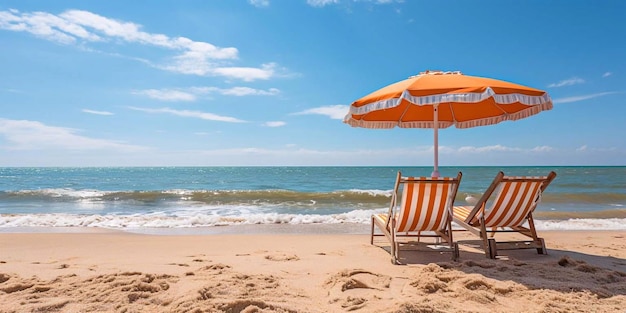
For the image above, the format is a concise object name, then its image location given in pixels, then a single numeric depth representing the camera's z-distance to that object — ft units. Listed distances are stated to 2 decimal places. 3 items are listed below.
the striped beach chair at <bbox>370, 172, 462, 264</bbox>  13.85
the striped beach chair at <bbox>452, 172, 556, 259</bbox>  14.14
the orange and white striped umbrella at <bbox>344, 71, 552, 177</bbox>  13.21
